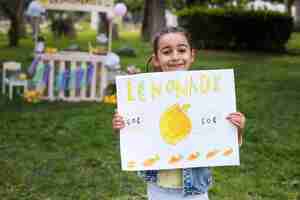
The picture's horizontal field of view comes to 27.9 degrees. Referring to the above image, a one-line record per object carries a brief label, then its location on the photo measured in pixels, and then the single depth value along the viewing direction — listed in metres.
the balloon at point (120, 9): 9.25
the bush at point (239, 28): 18.31
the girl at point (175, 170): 2.76
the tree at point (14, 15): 20.52
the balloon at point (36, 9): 9.35
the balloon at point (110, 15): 9.38
